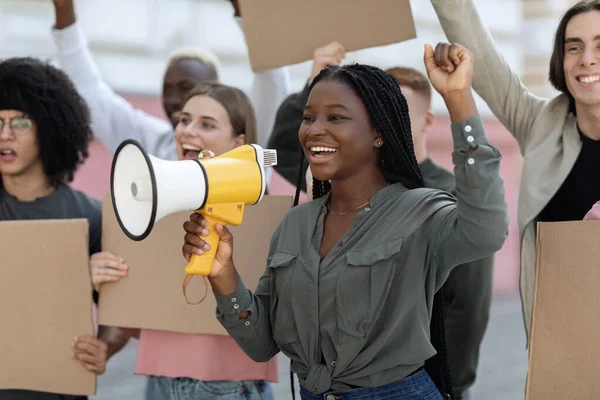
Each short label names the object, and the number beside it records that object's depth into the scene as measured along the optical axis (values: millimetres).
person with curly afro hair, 4871
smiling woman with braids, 4100
